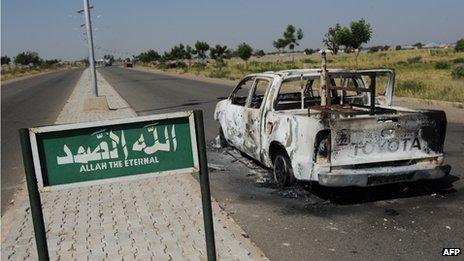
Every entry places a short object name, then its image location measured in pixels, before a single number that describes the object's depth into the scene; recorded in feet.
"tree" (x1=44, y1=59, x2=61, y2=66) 567.75
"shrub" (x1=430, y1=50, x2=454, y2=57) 204.23
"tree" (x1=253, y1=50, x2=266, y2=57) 449.39
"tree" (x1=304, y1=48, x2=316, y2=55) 376.27
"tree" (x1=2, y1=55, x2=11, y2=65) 458.09
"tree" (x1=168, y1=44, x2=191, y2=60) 349.86
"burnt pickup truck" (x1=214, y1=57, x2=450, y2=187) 18.33
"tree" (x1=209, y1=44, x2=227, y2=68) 254.06
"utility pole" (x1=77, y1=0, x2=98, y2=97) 61.87
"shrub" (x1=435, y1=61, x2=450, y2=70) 130.06
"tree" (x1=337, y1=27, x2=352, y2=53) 168.96
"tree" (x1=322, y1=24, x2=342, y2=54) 165.80
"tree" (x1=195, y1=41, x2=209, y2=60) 289.94
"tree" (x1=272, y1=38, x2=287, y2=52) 257.14
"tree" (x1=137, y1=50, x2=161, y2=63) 487.61
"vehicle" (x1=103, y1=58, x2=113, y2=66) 520.92
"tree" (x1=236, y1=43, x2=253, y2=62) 252.42
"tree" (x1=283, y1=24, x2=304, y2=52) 253.24
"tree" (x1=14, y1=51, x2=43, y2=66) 477.32
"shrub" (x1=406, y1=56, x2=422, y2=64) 169.74
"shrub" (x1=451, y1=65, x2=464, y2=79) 93.50
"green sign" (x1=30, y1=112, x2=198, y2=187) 10.89
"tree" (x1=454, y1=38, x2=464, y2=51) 231.50
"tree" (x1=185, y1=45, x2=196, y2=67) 328.41
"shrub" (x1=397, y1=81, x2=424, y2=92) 65.82
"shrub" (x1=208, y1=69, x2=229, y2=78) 136.56
